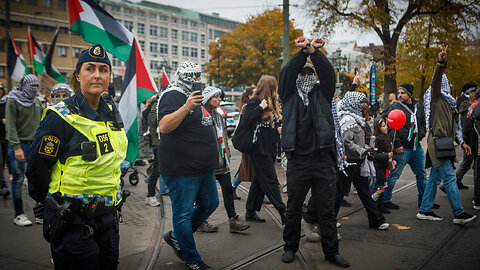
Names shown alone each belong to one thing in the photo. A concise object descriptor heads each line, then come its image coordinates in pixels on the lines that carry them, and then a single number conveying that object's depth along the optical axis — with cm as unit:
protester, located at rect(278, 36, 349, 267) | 398
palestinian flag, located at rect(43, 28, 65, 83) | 1129
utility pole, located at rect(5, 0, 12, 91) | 1769
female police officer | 247
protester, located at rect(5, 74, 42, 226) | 566
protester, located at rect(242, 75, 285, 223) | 530
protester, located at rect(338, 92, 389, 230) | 506
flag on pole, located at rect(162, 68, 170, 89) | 811
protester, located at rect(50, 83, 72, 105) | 500
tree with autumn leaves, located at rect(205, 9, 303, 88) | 3944
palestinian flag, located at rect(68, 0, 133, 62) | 568
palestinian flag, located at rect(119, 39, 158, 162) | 472
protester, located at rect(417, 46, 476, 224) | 550
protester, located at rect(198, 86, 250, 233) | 520
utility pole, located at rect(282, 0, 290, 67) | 1381
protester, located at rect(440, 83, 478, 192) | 707
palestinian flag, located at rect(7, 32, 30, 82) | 1371
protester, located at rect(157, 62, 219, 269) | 374
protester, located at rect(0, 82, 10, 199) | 745
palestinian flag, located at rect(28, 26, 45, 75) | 1393
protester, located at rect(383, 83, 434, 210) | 625
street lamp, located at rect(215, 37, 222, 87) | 4469
